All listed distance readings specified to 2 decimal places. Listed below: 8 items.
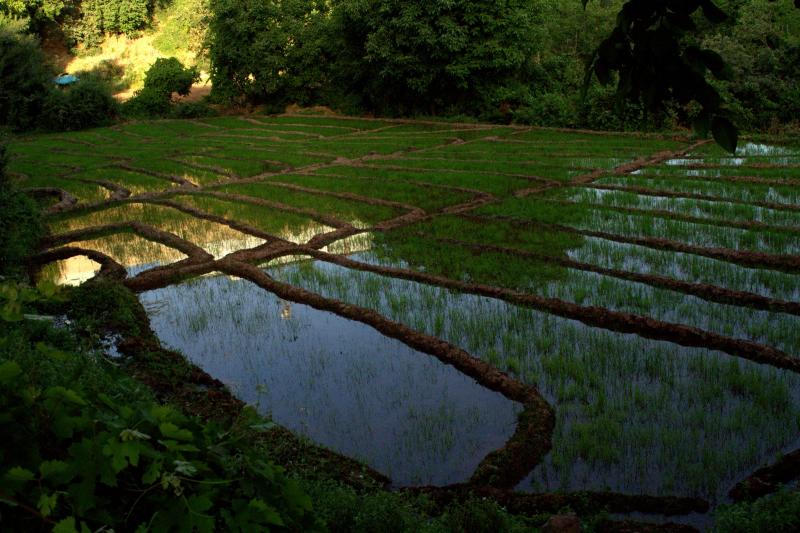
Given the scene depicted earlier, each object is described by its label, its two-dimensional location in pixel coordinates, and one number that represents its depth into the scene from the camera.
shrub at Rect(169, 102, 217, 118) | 28.42
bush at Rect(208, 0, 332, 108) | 26.31
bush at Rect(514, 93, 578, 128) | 19.30
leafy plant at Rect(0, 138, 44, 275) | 8.77
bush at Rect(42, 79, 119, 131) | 26.06
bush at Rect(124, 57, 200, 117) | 28.86
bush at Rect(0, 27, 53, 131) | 24.89
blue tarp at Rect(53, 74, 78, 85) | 29.81
